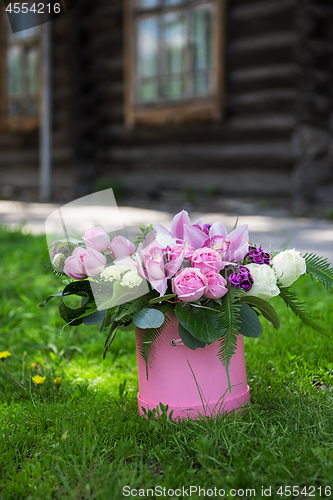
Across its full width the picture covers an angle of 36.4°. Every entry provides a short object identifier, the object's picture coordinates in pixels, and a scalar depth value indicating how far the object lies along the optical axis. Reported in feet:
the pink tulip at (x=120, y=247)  4.79
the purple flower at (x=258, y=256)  4.77
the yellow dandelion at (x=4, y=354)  6.21
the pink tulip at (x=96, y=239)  4.75
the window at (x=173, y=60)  19.92
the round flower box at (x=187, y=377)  4.65
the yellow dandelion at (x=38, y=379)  5.78
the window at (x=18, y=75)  27.76
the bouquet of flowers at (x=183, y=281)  4.40
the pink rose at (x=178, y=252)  4.54
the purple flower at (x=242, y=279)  4.50
